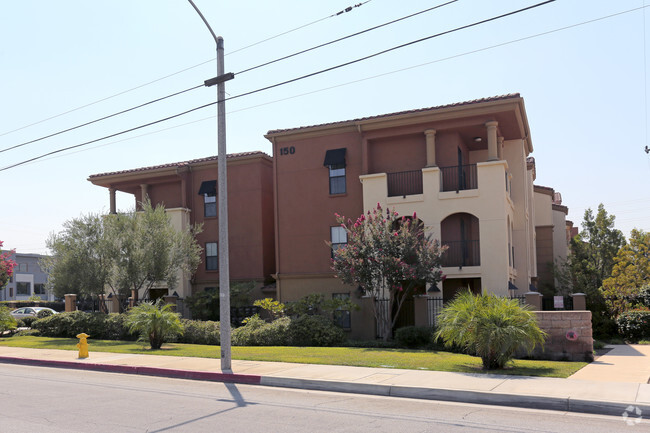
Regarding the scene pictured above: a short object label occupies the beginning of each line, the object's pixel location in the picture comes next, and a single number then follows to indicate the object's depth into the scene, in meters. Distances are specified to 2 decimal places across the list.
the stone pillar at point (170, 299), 27.36
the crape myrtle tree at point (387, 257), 20.03
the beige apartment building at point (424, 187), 22.44
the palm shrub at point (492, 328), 12.85
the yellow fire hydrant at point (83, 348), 17.83
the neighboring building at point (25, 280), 75.11
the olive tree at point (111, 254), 24.62
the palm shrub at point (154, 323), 19.47
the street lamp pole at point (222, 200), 14.54
